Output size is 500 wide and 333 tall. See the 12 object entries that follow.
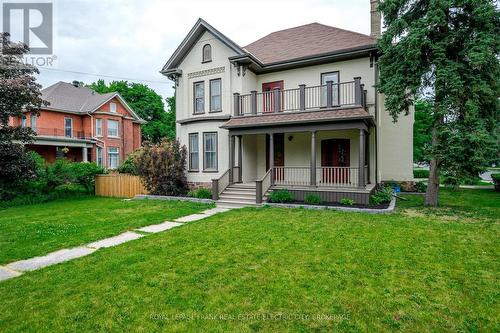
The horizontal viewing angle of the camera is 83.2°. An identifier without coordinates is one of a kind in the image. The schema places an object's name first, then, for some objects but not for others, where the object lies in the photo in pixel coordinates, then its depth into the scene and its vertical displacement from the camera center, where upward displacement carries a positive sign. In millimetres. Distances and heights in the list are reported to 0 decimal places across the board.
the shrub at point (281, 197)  11031 -1236
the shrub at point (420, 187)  15555 -1256
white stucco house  11695 +2305
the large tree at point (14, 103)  11984 +2848
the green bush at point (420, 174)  26781 -925
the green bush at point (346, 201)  10156 -1331
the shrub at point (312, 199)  10547 -1290
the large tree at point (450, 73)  9055 +3120
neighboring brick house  24391 +3915
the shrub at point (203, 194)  12602 -1251
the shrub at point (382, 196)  10508 -1239
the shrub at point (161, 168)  13320 -62
